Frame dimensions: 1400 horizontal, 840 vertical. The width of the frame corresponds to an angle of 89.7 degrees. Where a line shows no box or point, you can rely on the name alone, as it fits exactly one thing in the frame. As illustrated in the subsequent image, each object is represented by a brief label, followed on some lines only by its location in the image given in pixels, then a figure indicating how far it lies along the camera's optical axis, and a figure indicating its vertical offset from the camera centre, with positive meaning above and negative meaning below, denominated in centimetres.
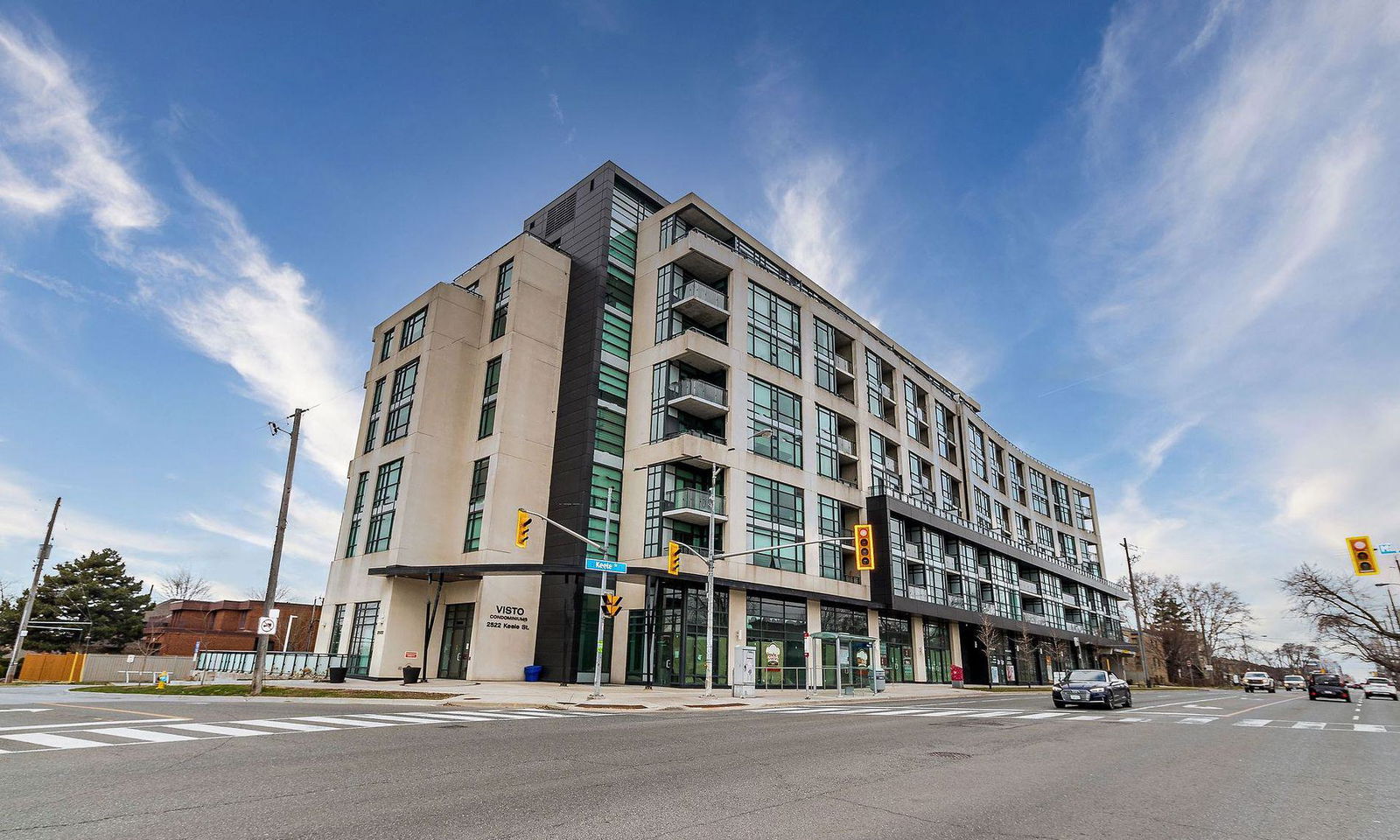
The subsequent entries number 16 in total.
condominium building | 3628 +945
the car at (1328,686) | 3859 -177
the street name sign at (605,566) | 2573 +256
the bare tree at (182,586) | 7756 +461
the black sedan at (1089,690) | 2419 -140
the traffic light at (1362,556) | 2236 +301
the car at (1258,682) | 6107 -278
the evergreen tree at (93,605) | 5034 +164
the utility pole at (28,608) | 3731 +98
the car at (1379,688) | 4644 -217
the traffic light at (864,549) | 2516 +326
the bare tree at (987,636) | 4877 +66
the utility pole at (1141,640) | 5808 +62
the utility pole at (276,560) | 2469 +251
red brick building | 6419 +25
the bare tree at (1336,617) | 4094 +206
